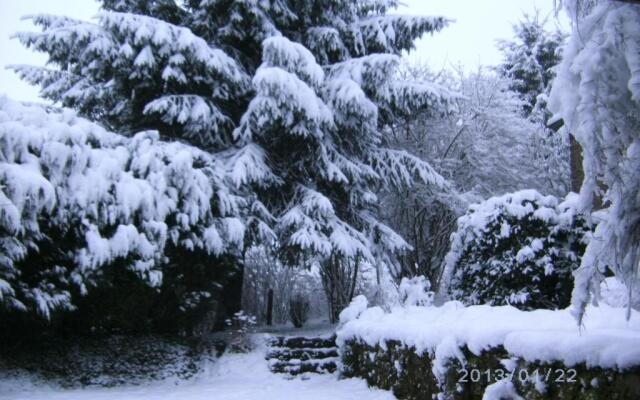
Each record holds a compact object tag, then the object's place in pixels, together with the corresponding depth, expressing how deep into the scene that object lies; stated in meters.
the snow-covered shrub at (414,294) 7.52
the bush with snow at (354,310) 7.78
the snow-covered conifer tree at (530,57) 19.06
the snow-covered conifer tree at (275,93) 8.95
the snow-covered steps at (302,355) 7.91
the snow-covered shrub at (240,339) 8.23
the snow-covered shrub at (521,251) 6.07
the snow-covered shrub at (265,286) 15.57
